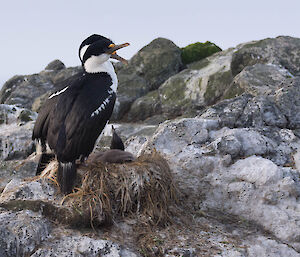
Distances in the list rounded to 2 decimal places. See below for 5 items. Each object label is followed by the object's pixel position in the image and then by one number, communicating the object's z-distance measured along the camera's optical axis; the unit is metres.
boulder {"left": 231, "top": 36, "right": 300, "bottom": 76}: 22.56
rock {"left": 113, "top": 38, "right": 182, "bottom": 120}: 37.97
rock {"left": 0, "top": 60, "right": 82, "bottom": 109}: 43.09
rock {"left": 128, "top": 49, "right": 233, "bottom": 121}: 29.52
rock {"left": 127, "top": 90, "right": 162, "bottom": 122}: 33.31
